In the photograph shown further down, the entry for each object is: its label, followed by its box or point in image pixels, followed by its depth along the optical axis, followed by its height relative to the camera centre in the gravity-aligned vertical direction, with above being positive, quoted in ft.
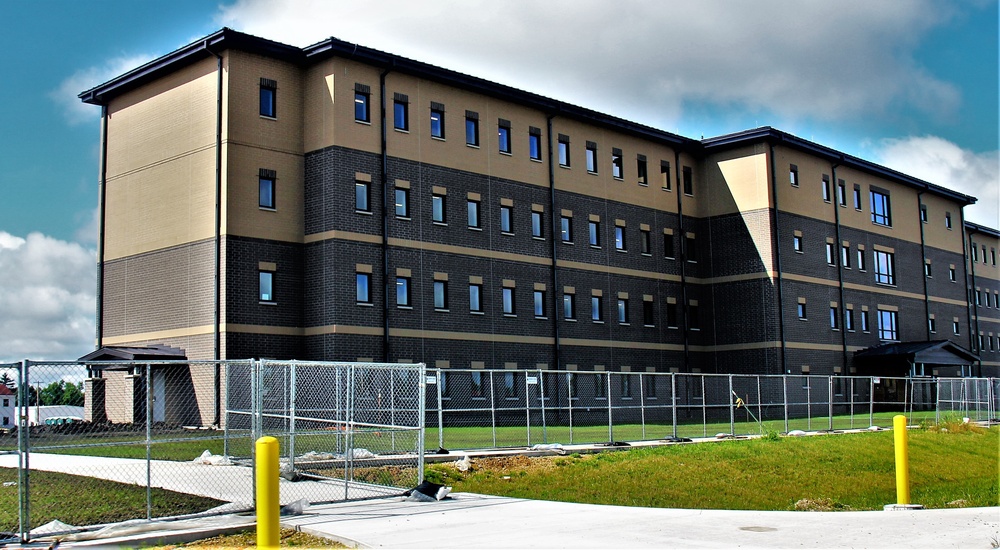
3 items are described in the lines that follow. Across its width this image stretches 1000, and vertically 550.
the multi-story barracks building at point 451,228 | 115.55 +19.47
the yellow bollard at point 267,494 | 28.53 -3.36
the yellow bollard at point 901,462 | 45.50 -4.44
